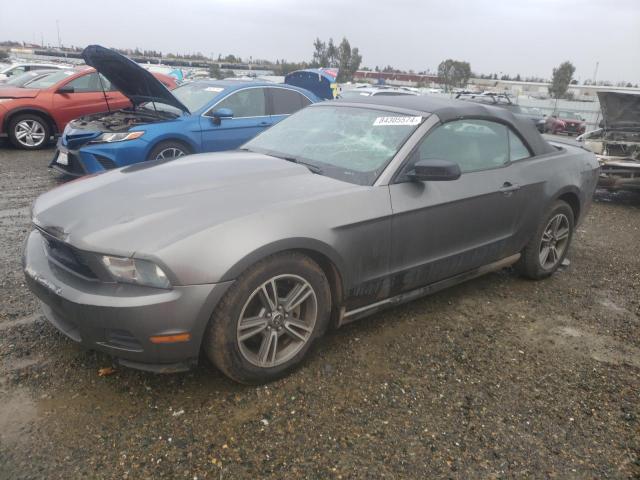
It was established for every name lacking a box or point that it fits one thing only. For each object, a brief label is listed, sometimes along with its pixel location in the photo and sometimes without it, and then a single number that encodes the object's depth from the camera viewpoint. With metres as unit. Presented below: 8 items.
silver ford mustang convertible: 2.19
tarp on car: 10.75
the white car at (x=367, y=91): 19.52
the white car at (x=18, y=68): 16.41
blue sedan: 5.90
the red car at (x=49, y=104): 8.70
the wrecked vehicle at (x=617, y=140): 7.50
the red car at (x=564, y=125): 23.18
